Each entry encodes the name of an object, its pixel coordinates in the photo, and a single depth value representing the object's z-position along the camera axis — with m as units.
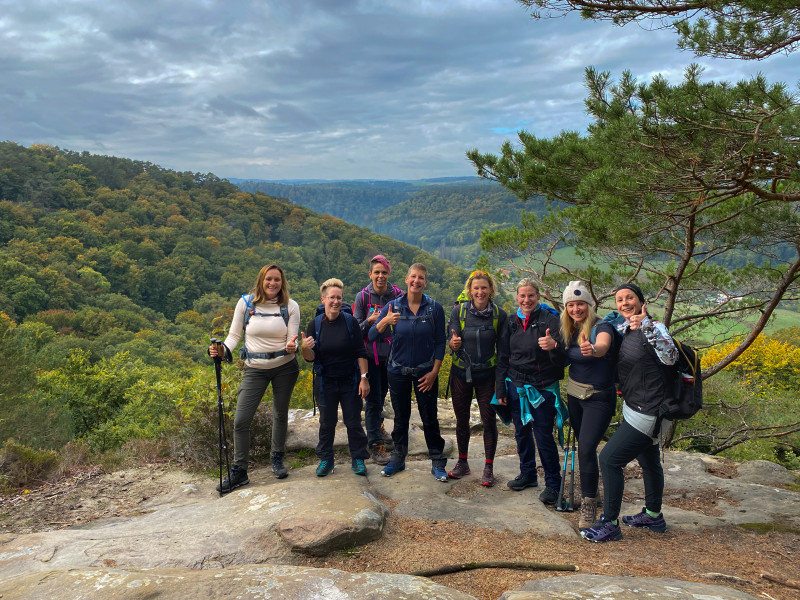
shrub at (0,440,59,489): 5.13
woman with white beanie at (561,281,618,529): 3.65
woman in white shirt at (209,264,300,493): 4.34
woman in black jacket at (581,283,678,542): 3.37
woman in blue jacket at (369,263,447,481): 4.45
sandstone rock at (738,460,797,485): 5.54
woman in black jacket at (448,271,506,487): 4.34
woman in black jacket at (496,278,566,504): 4.06
